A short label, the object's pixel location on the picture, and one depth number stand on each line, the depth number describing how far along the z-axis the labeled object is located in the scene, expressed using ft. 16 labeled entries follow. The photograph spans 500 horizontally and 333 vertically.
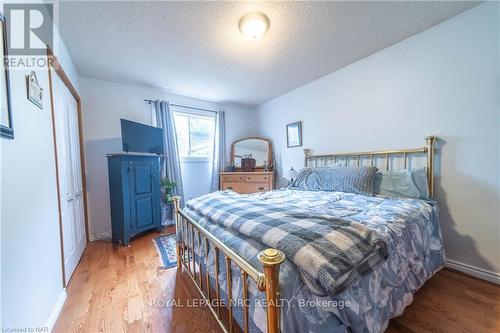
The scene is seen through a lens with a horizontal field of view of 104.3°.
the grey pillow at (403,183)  6.09
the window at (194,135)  12.16
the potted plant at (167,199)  10.72
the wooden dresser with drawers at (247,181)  12.01
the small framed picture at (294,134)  11.17
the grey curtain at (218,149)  12.91
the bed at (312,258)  2.44
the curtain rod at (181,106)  10.73
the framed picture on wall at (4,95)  3.05
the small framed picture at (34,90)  4.04
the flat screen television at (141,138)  8.90
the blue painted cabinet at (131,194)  8.49
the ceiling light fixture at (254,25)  5.51
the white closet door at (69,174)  5.92
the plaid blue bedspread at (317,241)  2.41
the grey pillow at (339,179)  6.94
